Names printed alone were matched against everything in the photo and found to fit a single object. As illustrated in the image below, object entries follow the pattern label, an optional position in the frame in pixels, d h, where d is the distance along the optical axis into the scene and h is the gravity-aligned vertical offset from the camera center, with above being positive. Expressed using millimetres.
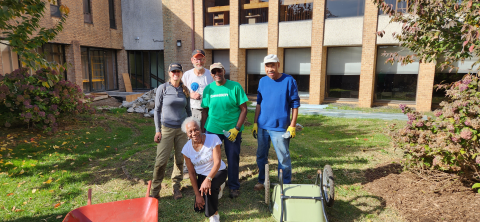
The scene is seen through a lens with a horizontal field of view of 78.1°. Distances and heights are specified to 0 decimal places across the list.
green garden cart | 3395 -1491
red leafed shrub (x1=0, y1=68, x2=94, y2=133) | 7684 -695
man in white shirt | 4719 -83
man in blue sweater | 4230 -477
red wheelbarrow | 2916 -1387
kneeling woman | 3631 -1115
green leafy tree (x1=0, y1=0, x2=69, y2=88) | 4451 +626
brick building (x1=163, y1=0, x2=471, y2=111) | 13000 +1476
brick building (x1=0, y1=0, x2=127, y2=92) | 13891 +1466
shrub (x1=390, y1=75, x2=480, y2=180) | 3840 -819
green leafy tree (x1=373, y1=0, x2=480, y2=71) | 4402 +704
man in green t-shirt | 4181 -504
